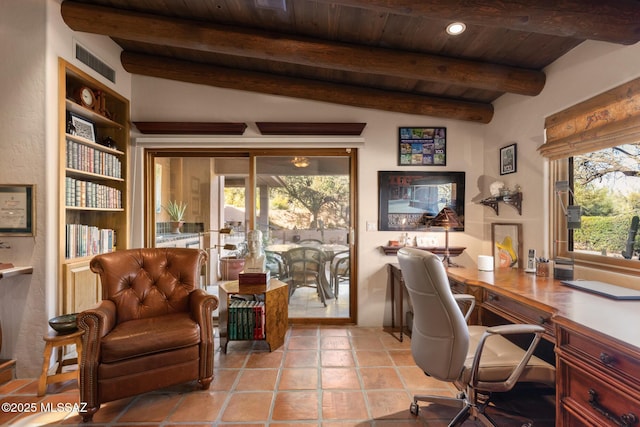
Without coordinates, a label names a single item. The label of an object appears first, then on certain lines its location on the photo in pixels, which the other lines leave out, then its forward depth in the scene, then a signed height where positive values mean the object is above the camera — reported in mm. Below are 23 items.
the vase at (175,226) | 3652 -126
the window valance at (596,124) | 1779 +617
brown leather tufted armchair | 1884 -777
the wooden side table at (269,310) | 2797 -906
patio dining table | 3557 -379
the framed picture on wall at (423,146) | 3461 +801
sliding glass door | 3531 +112
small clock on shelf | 2738 +1119
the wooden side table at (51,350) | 2082 -958
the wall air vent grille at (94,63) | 2664 +1458
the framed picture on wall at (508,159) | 2902 +561
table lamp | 2938 -50
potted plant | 3641 +33
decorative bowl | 2131 -779
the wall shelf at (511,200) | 2817 +149
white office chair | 1527 -715
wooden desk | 1089 -565
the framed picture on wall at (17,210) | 2318 +48
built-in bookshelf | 2492 +399
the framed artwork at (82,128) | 2698 +836
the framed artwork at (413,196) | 3463 +222
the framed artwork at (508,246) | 2822 -304
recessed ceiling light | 2071 +1324
